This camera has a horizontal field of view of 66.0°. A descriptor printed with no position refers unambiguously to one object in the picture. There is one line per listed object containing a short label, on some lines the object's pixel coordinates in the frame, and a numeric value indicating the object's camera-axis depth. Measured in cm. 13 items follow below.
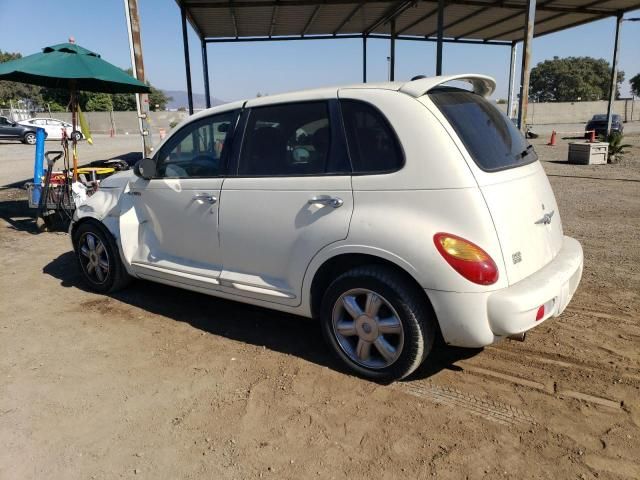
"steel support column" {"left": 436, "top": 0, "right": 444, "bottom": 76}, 1221
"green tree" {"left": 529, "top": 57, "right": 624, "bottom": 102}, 8744
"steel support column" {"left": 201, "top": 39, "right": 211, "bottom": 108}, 1570
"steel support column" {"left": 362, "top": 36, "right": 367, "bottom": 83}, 1758
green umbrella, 678
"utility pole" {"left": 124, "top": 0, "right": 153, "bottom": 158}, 878
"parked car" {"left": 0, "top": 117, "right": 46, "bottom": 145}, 2842
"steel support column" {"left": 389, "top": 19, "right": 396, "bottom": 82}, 1603
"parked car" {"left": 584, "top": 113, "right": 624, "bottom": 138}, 2522
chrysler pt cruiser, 270
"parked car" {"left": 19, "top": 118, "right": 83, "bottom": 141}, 3104
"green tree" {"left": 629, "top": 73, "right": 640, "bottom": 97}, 7806
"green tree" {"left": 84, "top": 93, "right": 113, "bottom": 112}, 5547
